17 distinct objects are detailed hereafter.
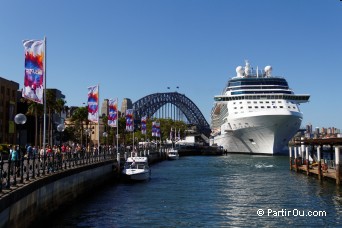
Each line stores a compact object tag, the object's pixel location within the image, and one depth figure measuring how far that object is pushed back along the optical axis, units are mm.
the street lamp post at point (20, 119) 26217
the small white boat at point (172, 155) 122981
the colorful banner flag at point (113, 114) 54094
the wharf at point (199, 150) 148425
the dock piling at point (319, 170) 50688
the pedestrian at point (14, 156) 24206
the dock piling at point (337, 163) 44006
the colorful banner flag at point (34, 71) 27078
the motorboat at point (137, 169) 51781
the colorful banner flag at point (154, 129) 101819
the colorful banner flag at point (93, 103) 43312
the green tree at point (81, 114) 100625
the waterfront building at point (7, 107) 84850
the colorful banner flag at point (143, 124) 88750
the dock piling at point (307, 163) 57653
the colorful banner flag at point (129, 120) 66188
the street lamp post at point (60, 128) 37662
